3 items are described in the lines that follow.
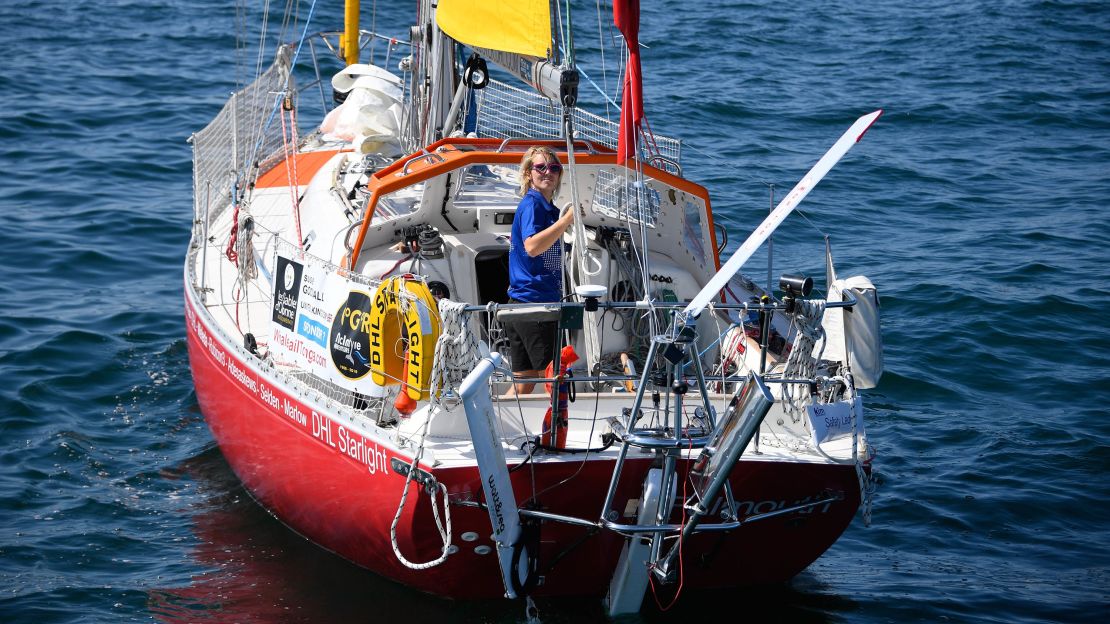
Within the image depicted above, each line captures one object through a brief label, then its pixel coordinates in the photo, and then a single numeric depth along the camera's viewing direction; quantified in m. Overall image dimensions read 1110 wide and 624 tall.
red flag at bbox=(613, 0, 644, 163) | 11.42
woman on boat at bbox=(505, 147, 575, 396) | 12.48
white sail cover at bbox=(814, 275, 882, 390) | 11.46
